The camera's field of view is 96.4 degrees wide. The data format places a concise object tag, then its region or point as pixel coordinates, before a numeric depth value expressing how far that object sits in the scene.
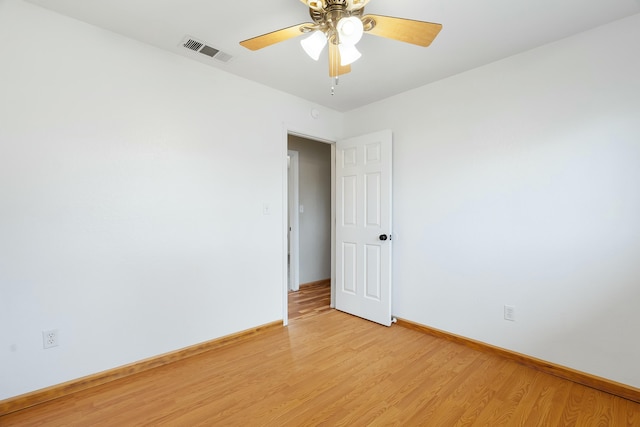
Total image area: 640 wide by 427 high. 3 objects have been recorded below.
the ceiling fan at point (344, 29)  1.39
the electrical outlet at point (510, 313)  2.31
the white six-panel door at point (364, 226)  3.03
